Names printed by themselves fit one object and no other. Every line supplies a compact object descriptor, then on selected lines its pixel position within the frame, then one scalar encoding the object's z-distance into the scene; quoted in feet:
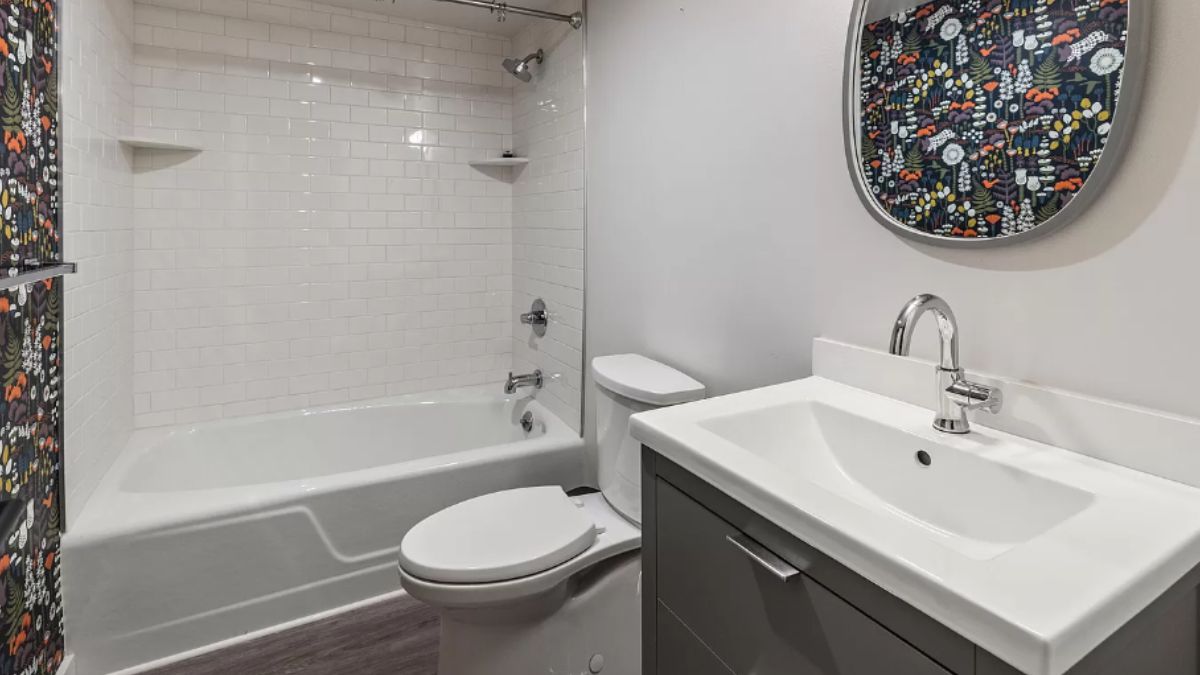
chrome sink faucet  3.24
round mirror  3.05
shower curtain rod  7.97
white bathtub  5.94
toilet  4.93
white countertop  1.86
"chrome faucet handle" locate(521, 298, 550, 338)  9.41
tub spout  9.18
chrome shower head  8.83
